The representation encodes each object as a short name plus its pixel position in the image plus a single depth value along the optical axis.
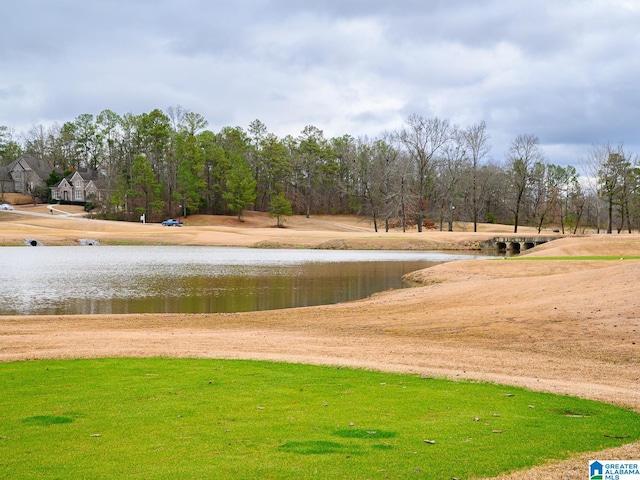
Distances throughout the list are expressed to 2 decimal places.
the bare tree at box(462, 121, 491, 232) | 94.19
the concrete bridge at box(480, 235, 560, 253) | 69.50
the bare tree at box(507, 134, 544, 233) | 91.38
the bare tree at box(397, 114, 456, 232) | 91.19
